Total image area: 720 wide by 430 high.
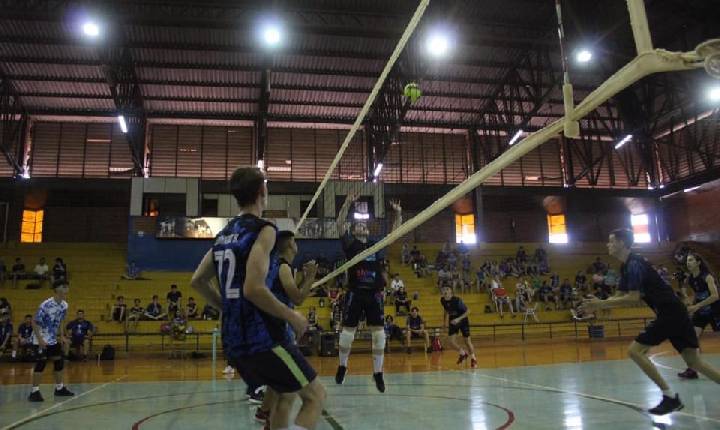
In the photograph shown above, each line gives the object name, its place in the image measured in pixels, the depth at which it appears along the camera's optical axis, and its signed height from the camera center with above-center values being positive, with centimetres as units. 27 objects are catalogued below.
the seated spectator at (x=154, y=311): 2034 -36
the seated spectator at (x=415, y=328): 1828 -108
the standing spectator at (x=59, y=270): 2370 +146
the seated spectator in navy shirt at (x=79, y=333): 1686 -91
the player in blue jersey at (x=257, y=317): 309 -10
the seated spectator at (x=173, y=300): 2056 +4
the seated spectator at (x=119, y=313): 2016 -39
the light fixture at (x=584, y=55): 2055 +897
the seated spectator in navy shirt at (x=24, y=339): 1658 -105
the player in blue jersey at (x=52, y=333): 911 -49
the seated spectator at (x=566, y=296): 2525 -15
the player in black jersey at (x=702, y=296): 850 -10
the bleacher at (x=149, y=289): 2086 +53
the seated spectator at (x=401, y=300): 2180 -15
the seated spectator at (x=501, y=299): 2354 -22
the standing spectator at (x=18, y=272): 2373 +142
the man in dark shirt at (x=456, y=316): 1305 -51
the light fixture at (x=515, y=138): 2801 +813
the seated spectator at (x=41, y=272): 2402 +141
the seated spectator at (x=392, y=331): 1852 -116
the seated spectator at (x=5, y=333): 1625 -85
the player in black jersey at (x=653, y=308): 608 -21
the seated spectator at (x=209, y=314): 2080 -52
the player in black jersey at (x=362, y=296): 775 +1
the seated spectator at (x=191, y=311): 2056 -38
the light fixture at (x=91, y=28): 2012 +1018
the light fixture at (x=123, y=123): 2561 +847
